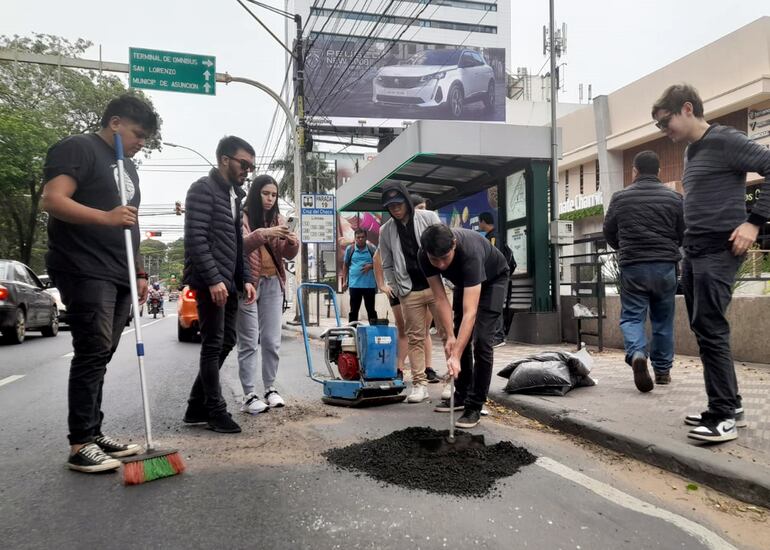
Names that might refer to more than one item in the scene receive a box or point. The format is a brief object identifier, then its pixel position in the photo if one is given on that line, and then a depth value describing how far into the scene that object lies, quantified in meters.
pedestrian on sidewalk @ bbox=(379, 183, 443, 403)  4.77
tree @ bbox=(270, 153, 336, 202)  34.92
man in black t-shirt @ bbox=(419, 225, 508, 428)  3.43
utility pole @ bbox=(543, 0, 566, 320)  8.01
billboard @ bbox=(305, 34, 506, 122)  29.64
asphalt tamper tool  3.10
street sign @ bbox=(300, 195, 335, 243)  13.62
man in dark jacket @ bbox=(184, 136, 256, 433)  3.64
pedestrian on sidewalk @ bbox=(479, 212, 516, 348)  7.60
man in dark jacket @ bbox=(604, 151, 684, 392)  4.57
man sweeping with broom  2.83
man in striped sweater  3.06
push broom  2.64
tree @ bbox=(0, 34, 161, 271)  21.88
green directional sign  13.12
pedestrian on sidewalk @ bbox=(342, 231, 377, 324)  7.22
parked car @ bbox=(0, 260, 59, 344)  9.98
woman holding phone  4.26
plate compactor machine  4.54
